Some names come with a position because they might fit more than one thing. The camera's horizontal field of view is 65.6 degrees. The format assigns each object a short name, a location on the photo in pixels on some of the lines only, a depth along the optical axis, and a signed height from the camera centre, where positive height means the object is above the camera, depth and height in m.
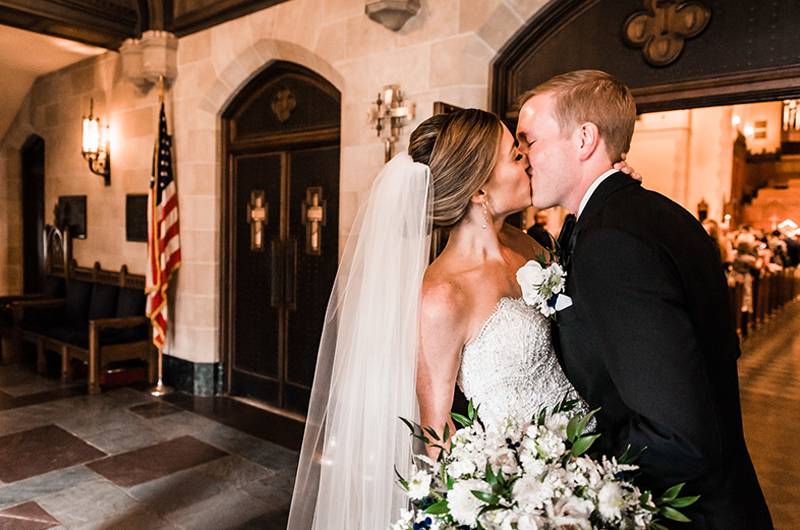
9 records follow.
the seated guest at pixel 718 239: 7.29 -0.03
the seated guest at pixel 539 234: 2.88 +0.00
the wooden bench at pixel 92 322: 6.11 -1.03
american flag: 5.93 -0.03
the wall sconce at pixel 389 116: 4.12 +0.78
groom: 1.19 -0.16
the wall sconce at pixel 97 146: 7.15 +0.95
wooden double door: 5.28 +0.03
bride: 1.97 -0.31
